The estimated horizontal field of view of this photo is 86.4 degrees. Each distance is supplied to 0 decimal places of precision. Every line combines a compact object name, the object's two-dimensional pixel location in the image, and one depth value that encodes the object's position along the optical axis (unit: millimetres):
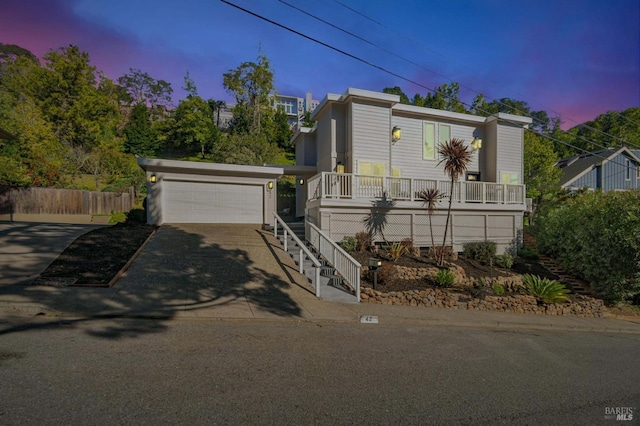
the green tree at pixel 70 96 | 32531
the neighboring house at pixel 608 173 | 26062
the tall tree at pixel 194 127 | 40938
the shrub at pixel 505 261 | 13430
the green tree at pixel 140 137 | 40281
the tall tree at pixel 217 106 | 47031
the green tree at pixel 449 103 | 33531
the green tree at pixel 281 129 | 43094
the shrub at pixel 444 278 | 10234
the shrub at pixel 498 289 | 10264
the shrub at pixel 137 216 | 14712
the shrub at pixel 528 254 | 15000
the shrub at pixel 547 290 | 10070
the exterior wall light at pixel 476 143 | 16516
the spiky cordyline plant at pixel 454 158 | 11914
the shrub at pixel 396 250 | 12000
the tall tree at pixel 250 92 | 39281
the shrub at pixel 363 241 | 12347
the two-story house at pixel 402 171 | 13109
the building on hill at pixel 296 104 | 68062
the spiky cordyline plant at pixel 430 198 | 12992
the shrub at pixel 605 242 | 10852
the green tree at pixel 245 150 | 28906
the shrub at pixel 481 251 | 13672
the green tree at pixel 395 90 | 47938
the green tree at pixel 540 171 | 22188
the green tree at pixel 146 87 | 58375
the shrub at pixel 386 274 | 9922
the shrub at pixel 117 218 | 17000
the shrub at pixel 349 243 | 12195
